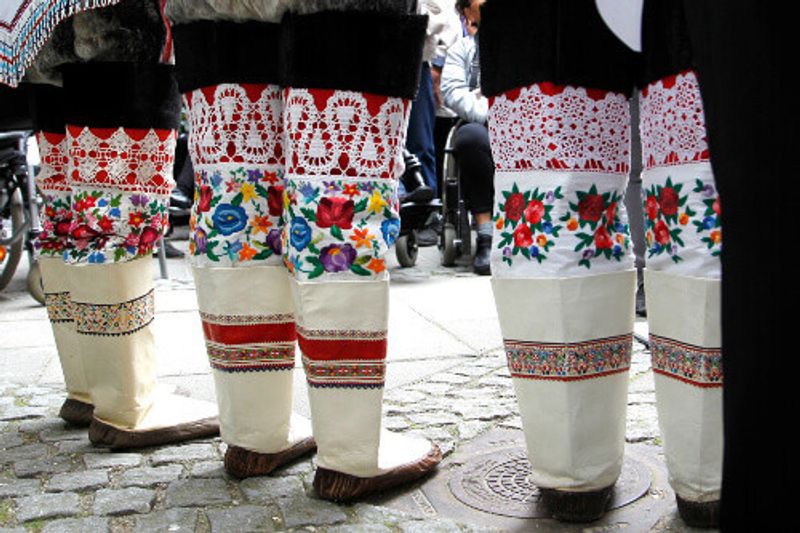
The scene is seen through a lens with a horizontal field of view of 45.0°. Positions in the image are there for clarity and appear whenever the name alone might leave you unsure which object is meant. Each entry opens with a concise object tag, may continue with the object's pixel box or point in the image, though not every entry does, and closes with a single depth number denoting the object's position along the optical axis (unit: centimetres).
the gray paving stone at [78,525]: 188
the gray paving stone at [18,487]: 210
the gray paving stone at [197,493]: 201
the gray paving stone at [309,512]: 188
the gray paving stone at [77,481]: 212
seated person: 552
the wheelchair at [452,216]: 573
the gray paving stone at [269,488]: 203
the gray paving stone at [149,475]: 214
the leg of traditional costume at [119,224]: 231
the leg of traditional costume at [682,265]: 159
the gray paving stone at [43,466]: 223
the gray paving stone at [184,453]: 231
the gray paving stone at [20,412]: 271
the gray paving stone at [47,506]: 196
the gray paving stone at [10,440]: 245
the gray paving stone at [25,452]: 235
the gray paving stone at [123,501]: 198
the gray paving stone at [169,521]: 188
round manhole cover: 194
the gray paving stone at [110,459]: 228
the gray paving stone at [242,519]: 187
